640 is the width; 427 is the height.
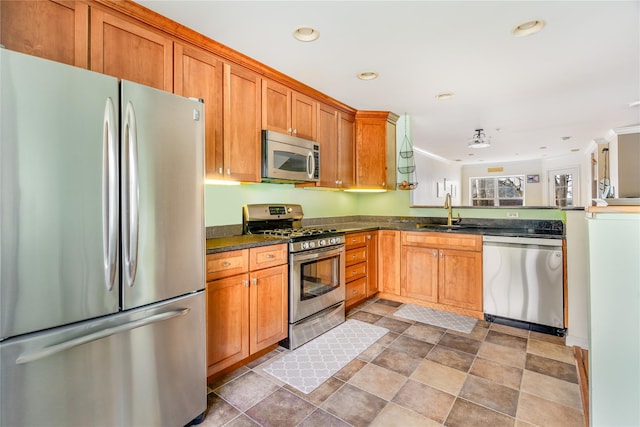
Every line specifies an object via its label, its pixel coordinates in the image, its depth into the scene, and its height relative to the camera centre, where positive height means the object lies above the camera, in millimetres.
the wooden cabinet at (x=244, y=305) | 2047 -671
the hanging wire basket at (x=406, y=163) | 4270 +700
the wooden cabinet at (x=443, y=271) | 3260 -664
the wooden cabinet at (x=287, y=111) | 2770 +998
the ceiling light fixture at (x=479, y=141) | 4942 +1142
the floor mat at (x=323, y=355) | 2166 -1156
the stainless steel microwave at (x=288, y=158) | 2713 +521
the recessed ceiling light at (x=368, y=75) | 2775 +1270
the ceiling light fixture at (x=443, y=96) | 3340 +1286
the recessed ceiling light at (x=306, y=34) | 2090 +1248
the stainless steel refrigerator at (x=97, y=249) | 1109 -148
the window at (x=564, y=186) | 7949 +655
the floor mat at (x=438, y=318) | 3055 -1129
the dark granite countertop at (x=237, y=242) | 2078 -219
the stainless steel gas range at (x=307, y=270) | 2590 -530
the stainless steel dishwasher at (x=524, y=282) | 2850 -698
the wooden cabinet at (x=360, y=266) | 3402 -633
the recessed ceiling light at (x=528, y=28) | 2006 +1231
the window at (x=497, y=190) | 9312 +674
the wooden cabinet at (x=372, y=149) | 3967 +826
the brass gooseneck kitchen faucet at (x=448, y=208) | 3838 +45
